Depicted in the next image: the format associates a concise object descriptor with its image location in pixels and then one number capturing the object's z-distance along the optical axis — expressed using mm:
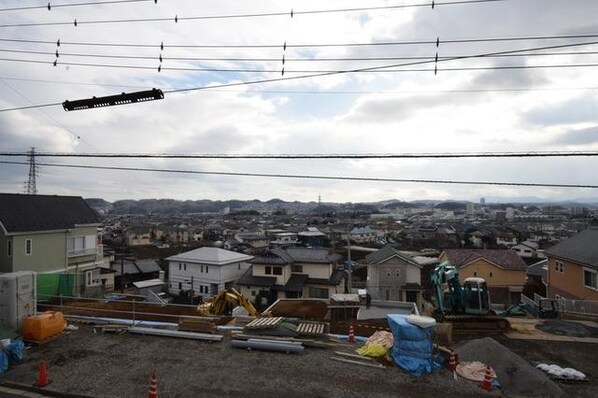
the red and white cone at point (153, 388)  7246
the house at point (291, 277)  29312
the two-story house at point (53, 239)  20172
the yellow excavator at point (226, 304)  16766
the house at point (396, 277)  29188
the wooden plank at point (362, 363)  9000
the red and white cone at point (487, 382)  8125
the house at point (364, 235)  80250
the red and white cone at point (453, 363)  8898
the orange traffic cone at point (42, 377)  7988
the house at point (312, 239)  68450
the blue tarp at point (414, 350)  8805
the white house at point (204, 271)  31891
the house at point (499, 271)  30469
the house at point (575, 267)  19150
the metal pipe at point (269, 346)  9750
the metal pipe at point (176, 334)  10616
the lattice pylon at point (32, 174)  39409
